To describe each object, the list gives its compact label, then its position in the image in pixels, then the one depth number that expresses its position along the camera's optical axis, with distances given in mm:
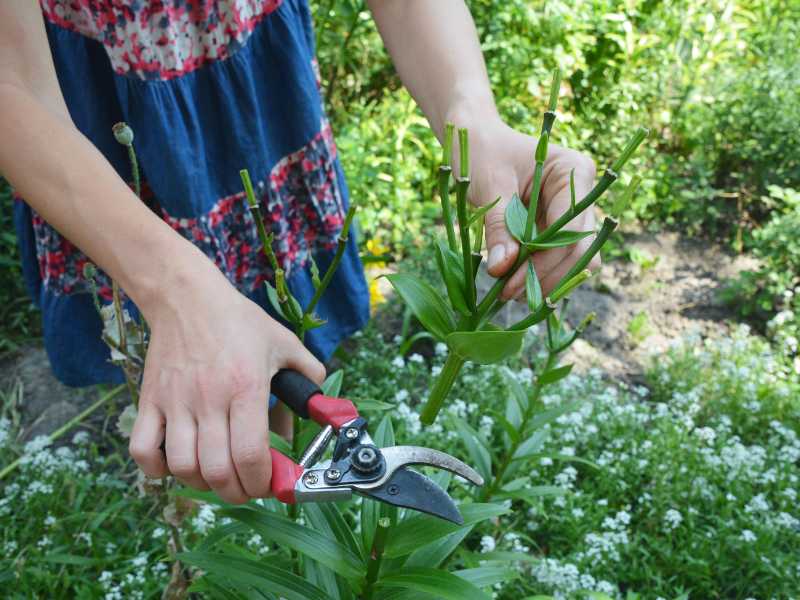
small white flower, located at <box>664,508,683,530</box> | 1798
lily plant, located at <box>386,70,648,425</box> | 774
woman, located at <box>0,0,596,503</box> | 808
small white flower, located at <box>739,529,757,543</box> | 1756
